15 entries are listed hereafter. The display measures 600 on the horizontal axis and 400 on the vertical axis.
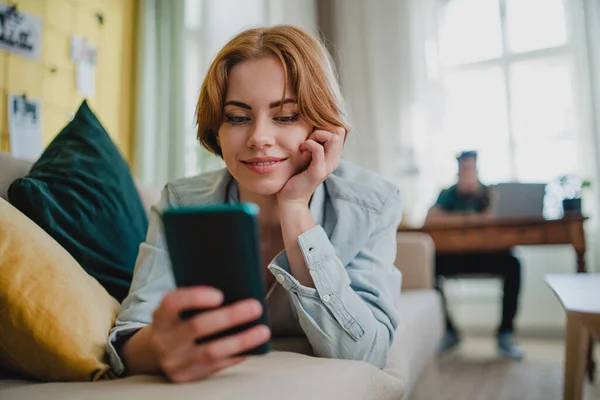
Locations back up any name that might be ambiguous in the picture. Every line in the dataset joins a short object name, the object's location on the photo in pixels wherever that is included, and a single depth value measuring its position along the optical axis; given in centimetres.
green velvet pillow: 79
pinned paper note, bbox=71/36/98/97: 279
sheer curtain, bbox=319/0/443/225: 291
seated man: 229
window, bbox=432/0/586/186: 280
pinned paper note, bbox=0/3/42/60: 237
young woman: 66
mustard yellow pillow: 57
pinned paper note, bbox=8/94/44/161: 245
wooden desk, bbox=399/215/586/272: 205
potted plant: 213
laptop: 245
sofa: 47
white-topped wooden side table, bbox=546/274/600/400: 87
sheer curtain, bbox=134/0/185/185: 319
